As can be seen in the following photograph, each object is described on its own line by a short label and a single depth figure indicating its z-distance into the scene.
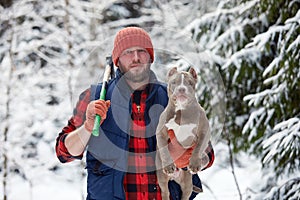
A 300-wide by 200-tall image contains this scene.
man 6.63
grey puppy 6.23
